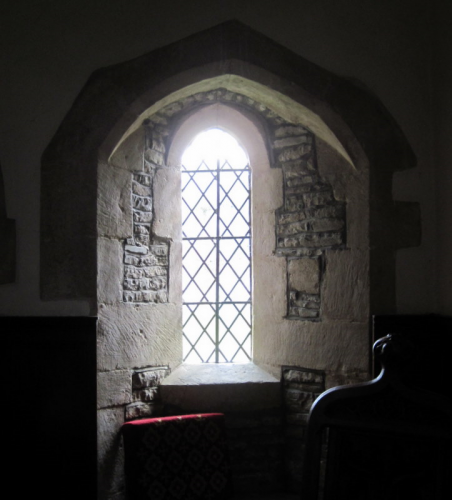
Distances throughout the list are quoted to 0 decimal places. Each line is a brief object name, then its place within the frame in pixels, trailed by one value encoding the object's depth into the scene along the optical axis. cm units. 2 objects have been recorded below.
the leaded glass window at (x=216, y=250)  377
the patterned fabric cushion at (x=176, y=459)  300
